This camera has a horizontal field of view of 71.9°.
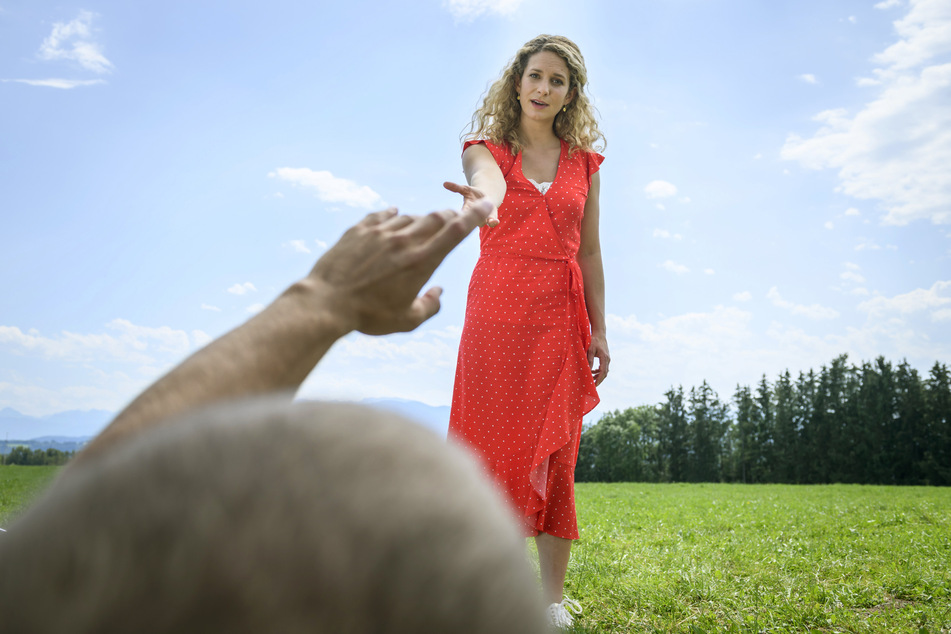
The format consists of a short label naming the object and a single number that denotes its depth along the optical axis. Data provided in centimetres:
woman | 335
